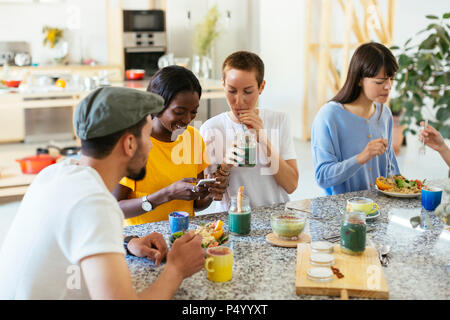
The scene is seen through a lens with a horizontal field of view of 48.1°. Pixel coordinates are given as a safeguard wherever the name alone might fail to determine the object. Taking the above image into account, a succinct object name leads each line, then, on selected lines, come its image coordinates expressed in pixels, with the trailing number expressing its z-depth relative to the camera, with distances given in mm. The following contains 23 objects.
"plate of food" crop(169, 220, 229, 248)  1639
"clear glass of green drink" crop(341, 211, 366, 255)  1555
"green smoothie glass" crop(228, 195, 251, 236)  1773
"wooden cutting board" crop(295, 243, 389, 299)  1348
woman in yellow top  1891
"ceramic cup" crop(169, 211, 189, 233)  1742
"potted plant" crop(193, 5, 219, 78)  7451
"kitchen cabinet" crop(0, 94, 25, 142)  7059
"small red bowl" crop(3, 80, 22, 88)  5125
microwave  7668
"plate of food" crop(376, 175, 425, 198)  2242
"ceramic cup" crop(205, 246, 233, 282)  1416
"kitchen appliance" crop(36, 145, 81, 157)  4588
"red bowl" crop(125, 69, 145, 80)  6613
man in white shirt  1130
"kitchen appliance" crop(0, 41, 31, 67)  7387
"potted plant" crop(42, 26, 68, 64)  7645
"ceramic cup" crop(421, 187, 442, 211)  2066
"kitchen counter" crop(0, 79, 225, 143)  4680
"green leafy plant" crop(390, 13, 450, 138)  4500
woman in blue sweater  2412
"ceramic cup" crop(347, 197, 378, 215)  1933
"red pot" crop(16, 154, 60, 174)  4438
